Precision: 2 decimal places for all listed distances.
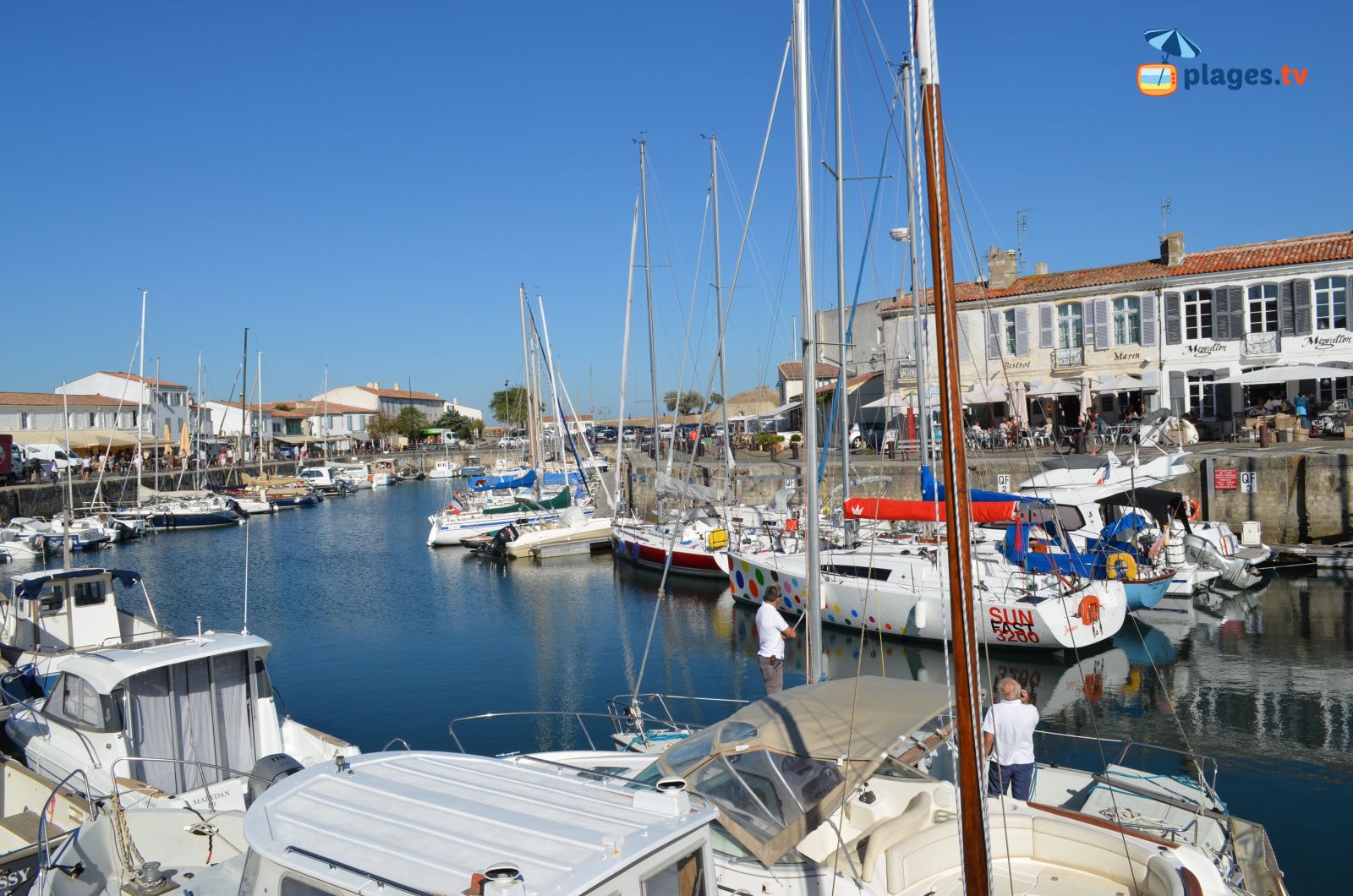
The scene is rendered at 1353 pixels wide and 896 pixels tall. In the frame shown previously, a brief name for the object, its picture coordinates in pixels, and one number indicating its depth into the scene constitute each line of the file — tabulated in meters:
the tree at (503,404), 128.50
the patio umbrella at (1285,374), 29.38
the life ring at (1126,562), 19.72
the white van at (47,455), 59.75
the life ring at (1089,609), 17.59
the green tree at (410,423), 110.75
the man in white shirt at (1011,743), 8.52
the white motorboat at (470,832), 4.45
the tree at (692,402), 123.83
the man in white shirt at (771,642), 12.98
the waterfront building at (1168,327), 31.88
